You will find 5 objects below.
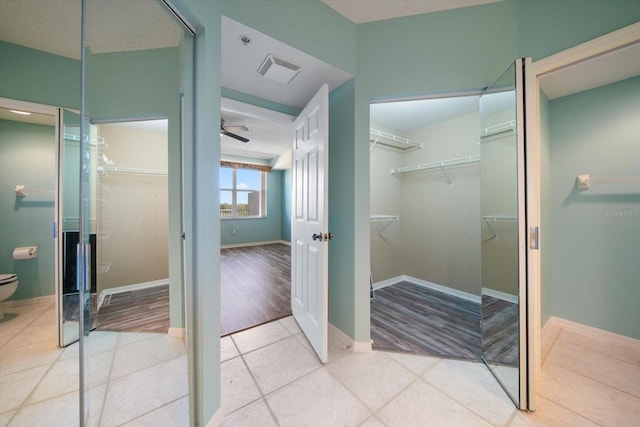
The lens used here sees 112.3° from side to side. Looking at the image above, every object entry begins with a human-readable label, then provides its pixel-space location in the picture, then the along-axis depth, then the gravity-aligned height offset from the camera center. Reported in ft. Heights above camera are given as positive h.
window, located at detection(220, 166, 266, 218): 20.30 +2.10
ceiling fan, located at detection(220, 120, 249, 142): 10.97 +4.27
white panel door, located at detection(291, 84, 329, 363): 5.32 -0.26
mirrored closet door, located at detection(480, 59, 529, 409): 4.04 -0.44
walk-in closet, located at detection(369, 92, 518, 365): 4.93 -0.55
